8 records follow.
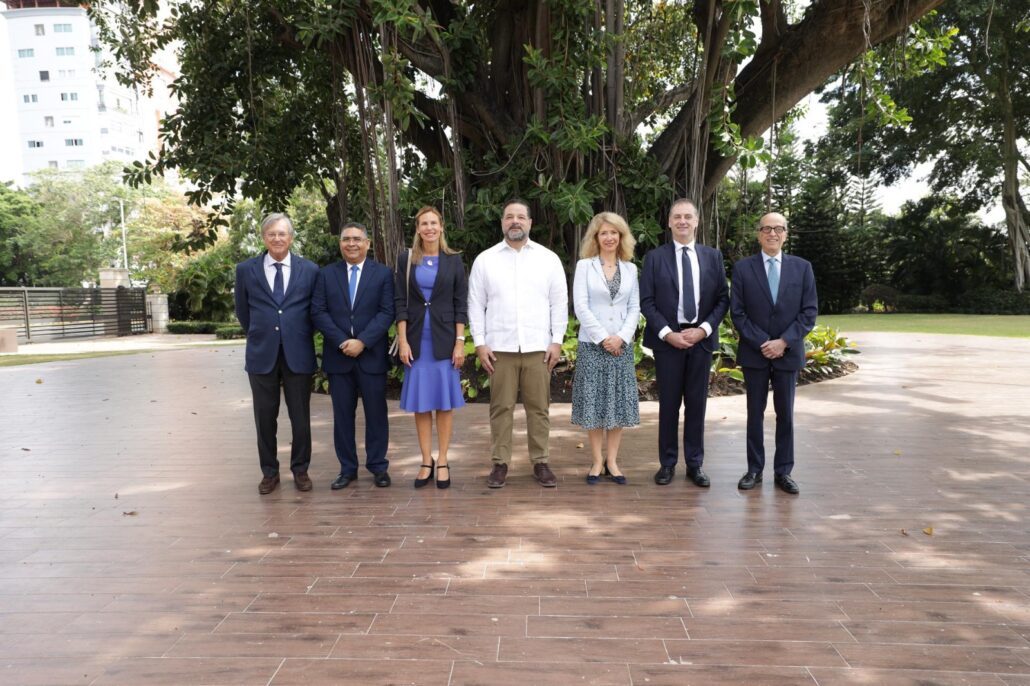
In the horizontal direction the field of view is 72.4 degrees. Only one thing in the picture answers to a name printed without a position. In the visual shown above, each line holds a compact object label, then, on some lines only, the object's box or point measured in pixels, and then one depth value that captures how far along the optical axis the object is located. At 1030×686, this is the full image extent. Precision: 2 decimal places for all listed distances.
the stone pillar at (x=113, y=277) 24.59
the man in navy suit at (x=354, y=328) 4.13
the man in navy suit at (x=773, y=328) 4.02
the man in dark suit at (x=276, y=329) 4.04
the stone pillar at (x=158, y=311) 25.34
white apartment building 69.38
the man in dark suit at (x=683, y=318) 4.15
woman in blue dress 4.11
